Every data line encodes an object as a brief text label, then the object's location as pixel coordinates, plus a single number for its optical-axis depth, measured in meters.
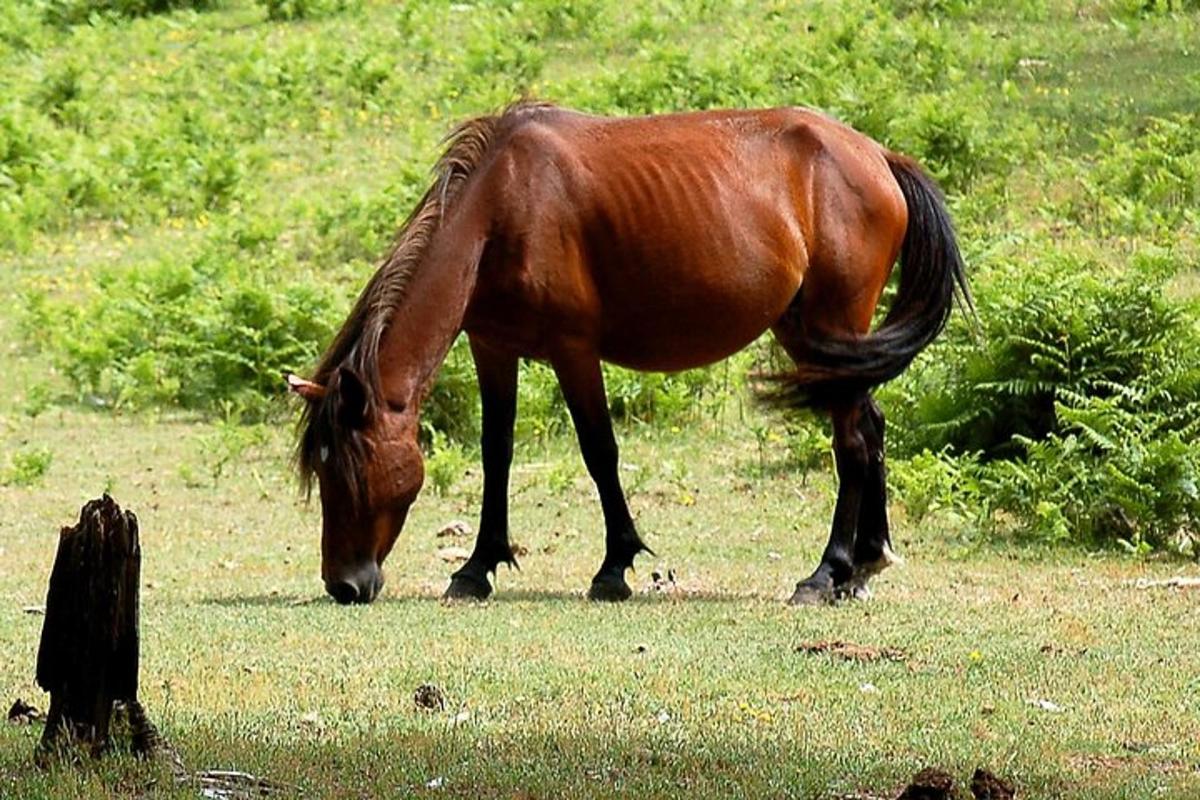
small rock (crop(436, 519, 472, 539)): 24.48
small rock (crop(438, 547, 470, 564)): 22.87
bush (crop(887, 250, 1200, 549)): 23.03
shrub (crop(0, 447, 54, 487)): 27.72
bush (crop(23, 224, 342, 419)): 33.56
